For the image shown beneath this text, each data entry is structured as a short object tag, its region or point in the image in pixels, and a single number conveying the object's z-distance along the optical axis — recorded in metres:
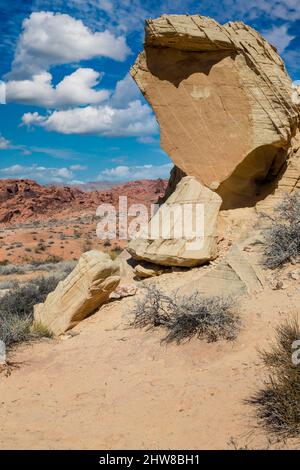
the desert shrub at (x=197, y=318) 5.31
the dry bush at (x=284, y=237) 6.65
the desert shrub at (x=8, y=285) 12.86
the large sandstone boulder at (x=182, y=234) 8.17
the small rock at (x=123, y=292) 7.93
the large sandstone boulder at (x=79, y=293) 7.12
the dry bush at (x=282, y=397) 3.23
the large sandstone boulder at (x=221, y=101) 8.69
